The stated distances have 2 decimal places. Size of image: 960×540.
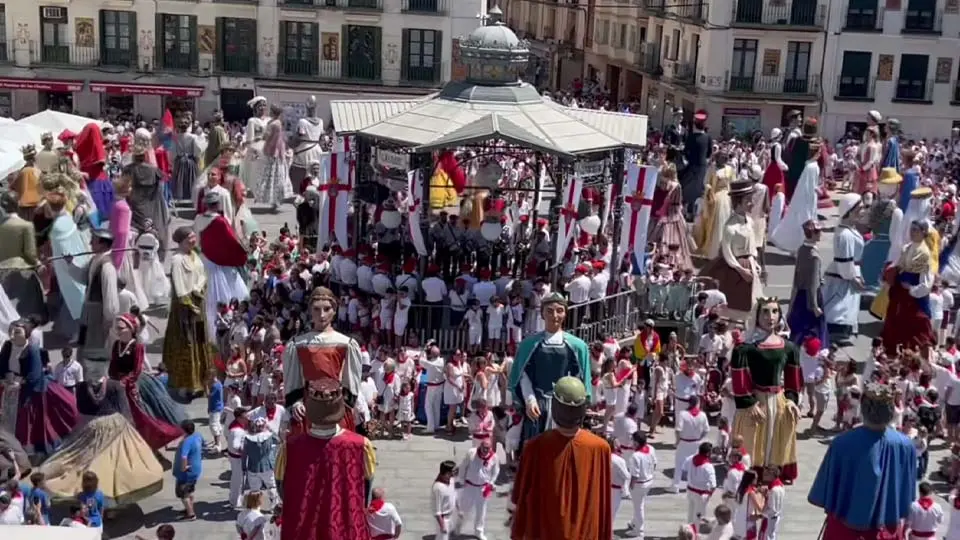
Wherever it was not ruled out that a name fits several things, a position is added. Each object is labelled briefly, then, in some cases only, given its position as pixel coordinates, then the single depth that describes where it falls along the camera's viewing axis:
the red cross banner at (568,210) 19.53
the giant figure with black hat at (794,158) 27.11
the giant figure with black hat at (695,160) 27.56
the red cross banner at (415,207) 19.56
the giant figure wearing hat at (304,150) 29.70
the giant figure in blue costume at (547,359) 12.41
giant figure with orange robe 9.81
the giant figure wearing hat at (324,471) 10.05
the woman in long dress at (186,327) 18.08
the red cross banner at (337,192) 20.81
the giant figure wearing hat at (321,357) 11.93
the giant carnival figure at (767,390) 14.70
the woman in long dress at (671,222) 22.94
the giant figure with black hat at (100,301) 17.02
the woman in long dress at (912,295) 19.81
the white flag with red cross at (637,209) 20.59
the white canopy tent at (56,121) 26.23
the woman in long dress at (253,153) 29.28
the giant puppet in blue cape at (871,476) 11.15
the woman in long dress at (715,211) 23.95
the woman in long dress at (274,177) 29.23
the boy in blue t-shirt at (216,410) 16.58
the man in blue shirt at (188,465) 14.69
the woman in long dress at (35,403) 15.65
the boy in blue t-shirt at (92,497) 13.35
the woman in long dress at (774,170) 26.06
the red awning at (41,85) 38.28
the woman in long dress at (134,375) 15.29
